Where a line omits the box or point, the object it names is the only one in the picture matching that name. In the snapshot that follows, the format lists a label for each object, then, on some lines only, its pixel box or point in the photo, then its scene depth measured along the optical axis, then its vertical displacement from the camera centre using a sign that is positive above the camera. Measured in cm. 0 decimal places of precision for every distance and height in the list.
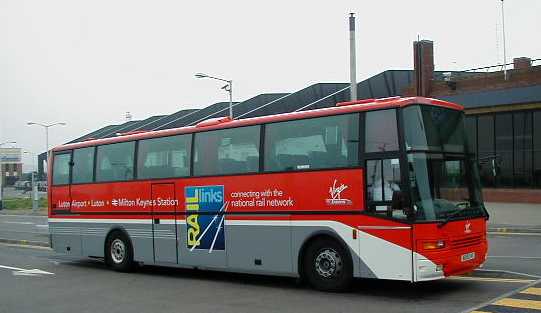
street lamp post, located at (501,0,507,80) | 3419 +563
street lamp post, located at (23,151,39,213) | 4879 -139
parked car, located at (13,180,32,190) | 10208 -109
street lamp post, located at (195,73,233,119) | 3770 +546
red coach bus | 974 -38
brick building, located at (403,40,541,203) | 3309 +284
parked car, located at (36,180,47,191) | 8700 -107
